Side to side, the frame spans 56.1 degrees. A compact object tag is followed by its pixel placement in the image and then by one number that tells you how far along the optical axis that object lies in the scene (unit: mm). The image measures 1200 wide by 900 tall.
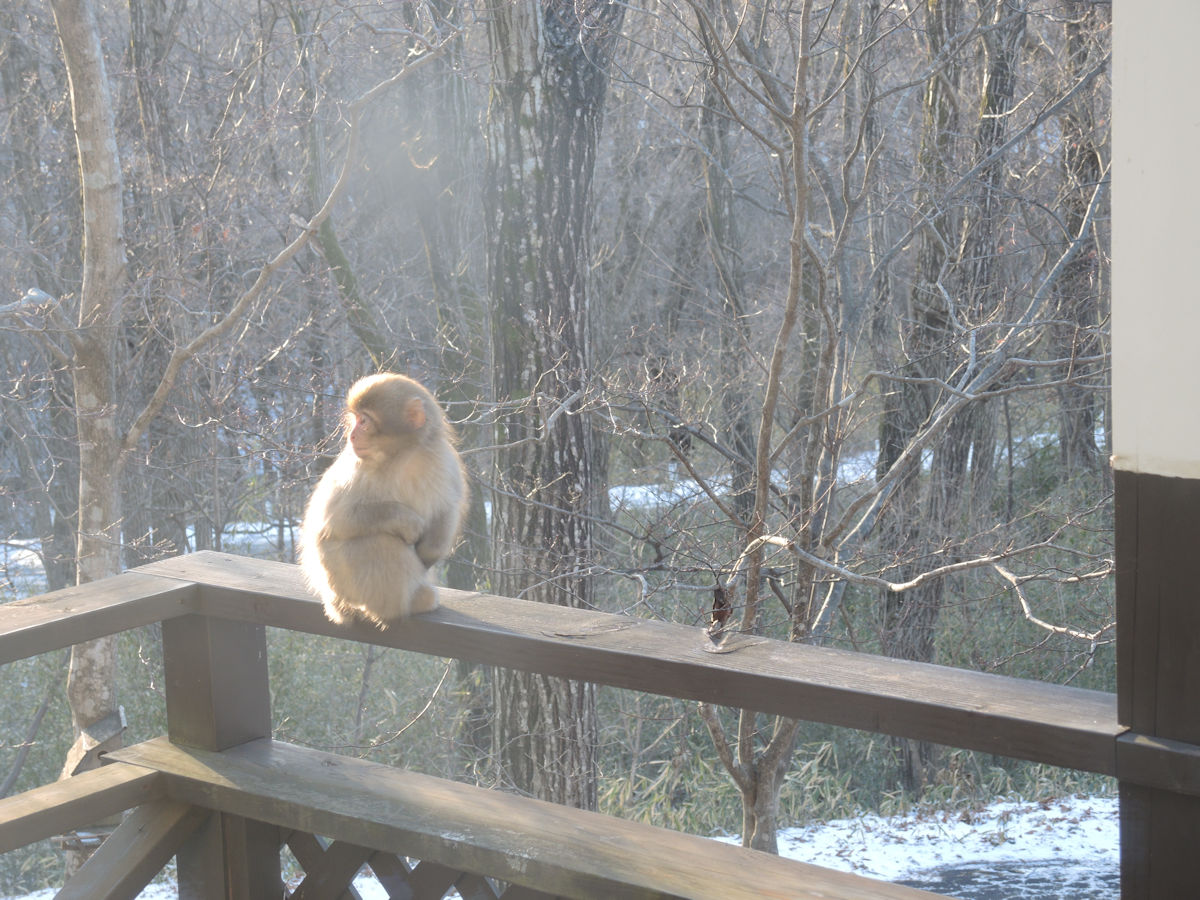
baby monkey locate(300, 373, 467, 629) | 2525
